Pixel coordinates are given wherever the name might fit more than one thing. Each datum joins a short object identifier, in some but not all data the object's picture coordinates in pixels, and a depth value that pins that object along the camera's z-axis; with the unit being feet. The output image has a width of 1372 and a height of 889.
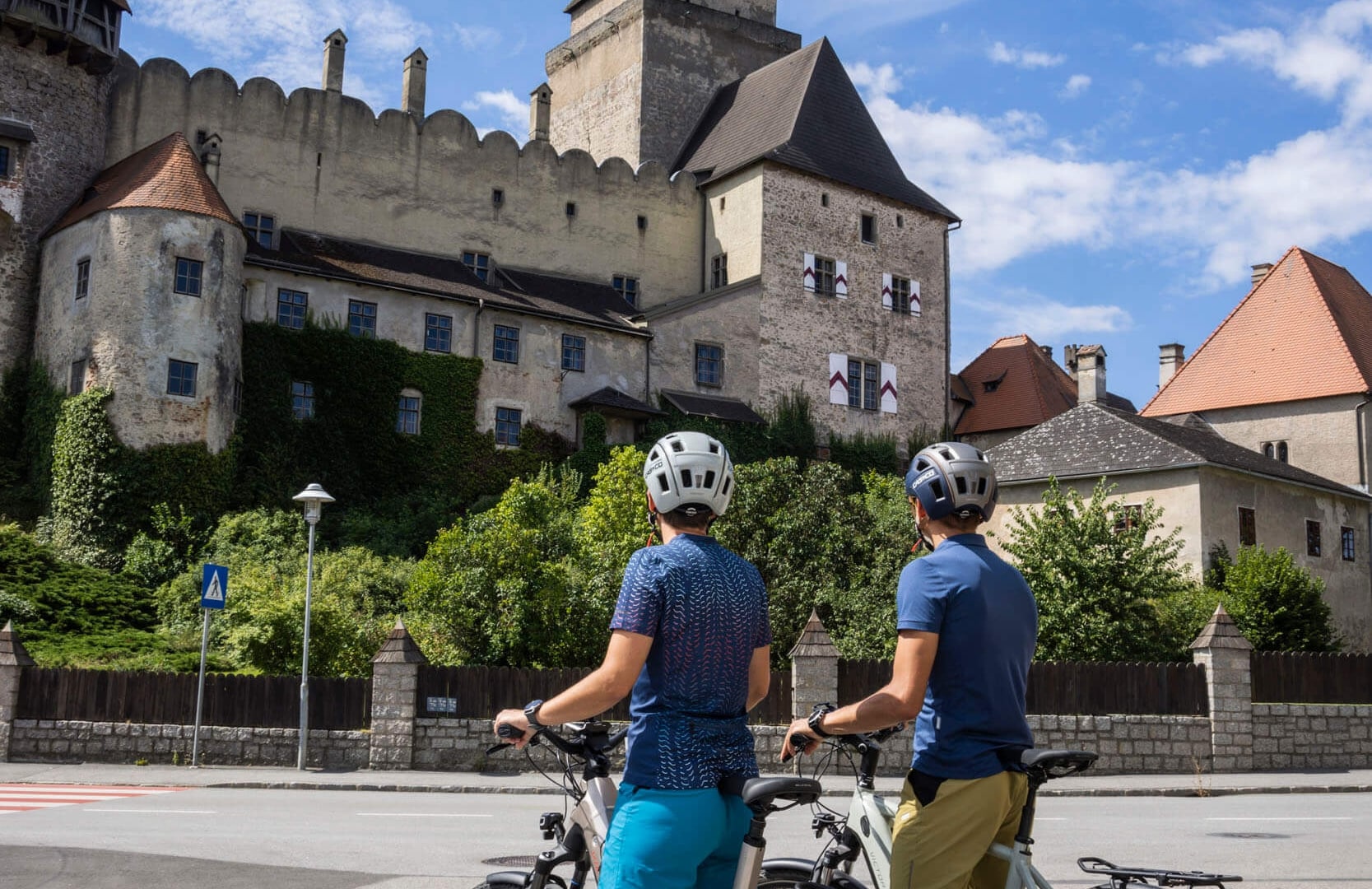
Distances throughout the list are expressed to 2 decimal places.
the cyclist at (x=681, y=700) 14.44
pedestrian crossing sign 67.62
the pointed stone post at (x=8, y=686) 66.49
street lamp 66.23
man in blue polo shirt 15.66
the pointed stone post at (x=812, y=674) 67.87
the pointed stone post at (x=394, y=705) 66.13
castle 127.54
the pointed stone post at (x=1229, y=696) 72.02
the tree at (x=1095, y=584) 89.71
